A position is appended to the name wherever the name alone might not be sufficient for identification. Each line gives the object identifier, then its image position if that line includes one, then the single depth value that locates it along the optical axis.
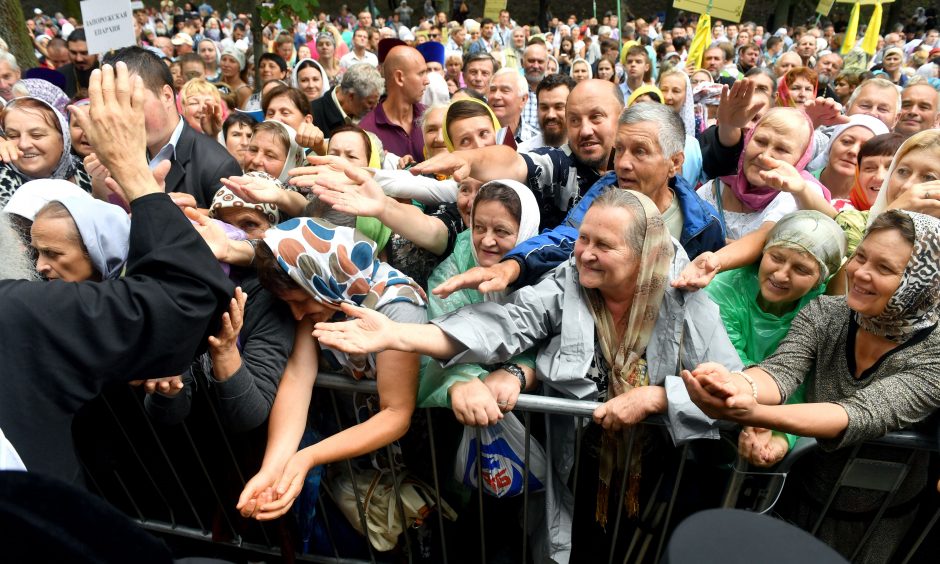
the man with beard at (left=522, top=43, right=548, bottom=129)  7.34
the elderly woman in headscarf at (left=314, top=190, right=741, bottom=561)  2.09
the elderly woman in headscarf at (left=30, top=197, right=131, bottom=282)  2.00
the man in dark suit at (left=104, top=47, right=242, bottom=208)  3.19
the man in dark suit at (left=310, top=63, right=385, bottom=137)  5.43
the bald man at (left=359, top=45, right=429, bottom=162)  5.01
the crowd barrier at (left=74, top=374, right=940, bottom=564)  2.34
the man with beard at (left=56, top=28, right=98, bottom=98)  6.61
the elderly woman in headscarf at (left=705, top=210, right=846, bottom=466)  2.30
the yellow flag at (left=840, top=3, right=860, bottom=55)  11.31
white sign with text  4.51
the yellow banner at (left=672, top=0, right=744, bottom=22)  6.73
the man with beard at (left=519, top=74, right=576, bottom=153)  4.20
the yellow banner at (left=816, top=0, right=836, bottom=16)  11.17
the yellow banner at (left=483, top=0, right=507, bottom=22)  11.46
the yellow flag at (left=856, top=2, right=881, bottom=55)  11.20
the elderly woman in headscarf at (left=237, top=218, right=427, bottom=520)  2.16
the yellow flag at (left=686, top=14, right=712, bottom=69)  8.80
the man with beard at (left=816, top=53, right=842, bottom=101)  8.21
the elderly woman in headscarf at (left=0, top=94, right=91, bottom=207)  3.11
